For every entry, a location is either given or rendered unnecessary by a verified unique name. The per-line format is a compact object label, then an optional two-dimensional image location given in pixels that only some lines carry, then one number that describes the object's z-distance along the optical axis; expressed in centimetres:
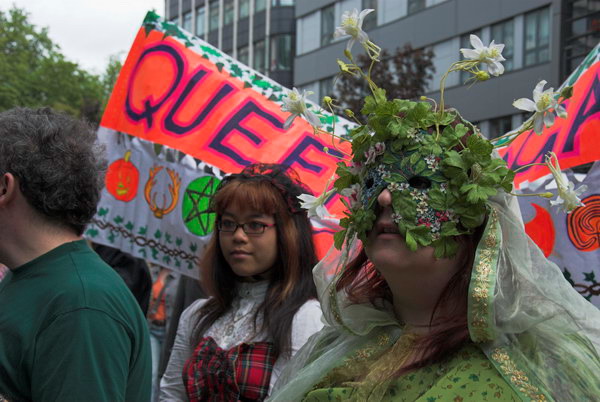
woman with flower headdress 200
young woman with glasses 316
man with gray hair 211
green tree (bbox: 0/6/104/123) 2736
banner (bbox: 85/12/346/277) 450
